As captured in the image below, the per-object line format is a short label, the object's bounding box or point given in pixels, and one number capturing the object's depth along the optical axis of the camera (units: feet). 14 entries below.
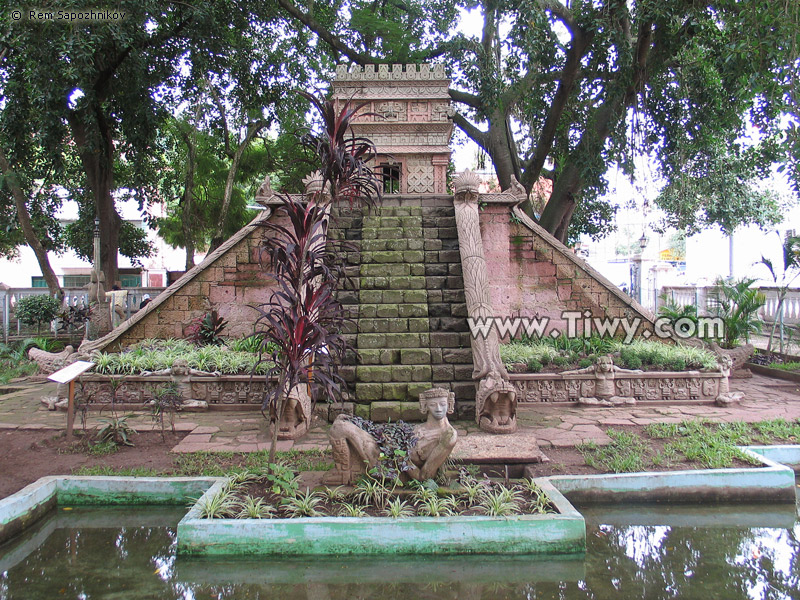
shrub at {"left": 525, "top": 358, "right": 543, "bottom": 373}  21.74
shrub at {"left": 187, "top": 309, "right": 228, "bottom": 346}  25.58
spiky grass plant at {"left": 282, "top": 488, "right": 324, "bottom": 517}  11.16
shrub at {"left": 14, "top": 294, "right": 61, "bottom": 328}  37.40
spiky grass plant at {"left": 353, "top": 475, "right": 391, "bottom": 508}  11.60
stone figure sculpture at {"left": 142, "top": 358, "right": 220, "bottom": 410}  20.58
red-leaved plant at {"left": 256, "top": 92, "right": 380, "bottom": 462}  12.59
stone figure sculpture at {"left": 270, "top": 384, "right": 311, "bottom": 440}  16.60
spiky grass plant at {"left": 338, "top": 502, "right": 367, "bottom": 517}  11.06
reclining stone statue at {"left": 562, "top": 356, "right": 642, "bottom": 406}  20.90
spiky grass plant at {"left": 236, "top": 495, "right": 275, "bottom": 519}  11.05
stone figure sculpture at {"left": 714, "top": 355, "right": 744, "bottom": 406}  20.94
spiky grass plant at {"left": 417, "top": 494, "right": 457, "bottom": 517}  11.11
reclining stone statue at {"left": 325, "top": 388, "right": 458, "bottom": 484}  12.05
